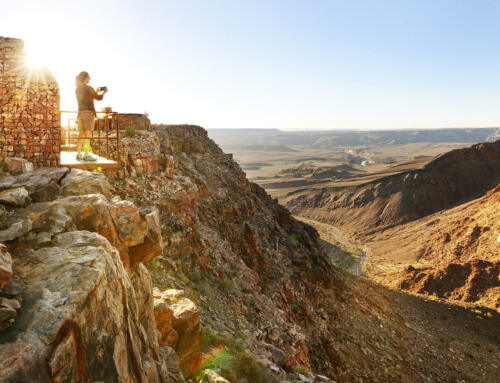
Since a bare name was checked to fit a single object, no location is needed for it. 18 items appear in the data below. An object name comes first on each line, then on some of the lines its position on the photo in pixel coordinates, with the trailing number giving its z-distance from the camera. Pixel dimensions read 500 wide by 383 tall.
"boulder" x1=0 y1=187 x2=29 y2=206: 5.54
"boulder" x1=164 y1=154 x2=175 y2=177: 15.74
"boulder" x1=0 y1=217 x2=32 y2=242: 4.85
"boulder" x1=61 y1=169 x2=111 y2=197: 6.97
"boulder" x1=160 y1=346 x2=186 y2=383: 6.71
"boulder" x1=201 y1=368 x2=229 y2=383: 7.53
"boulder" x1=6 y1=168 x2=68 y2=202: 6.17
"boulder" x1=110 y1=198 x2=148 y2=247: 6.73
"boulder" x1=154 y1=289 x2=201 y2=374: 8.02
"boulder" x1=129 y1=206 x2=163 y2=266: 7.10
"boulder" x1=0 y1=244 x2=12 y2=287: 3.90
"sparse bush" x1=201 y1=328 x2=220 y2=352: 9.47
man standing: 9.23
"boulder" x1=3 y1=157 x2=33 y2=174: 7.12
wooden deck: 8.44
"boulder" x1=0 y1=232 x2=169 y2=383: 3.55
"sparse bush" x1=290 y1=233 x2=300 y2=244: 25.98
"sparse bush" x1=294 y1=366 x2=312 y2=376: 10.94
